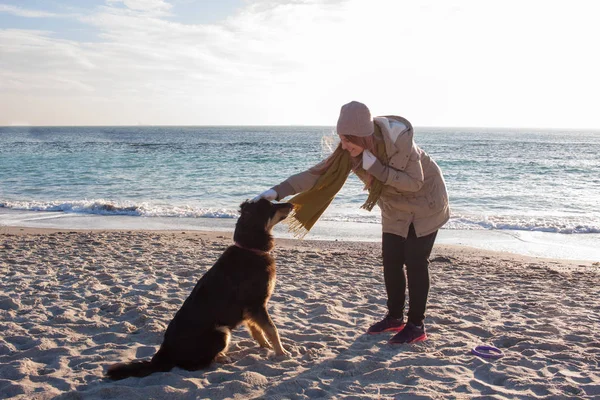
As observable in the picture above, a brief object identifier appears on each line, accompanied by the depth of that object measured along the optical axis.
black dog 3.85
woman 3.78
